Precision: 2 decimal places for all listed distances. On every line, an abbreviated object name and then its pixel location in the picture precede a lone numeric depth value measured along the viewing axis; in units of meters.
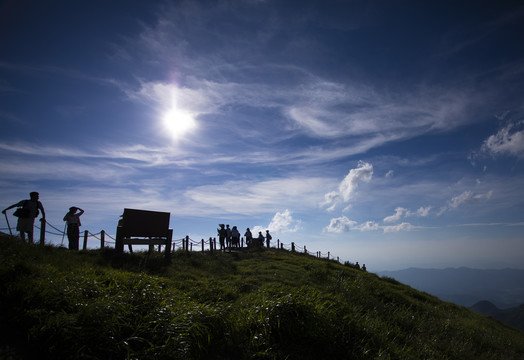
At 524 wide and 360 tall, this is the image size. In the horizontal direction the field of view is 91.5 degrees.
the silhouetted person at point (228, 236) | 20.75
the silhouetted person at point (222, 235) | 20.27
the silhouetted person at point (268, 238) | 27.27
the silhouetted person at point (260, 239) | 25.88
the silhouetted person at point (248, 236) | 24.14
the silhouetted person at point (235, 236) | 21.27
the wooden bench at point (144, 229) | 11.09
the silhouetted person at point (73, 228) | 10.99
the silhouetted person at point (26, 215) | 9.09
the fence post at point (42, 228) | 9.89
